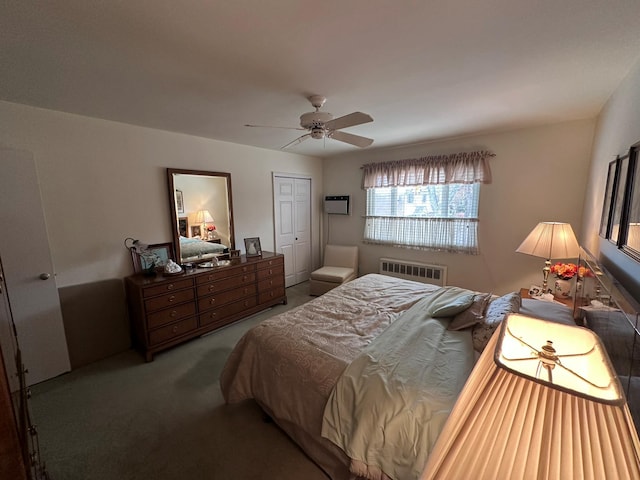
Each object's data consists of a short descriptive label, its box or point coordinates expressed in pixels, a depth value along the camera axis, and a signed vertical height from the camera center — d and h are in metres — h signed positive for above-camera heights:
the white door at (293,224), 4.37 -0.30
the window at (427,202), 3.46 +0.06
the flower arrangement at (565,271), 2.35 -0.63
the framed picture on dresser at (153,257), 2.79 -0.52
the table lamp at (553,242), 2.27 -0.36
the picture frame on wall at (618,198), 1.48 +0.02
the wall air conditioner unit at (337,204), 4.66 +0.05
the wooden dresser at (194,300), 2.53 -1.02
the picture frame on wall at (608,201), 1.72 +0.01
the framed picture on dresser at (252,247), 3.69 -0.55
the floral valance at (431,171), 3.33 +0.50
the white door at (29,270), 2.04 -0.48
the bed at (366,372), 1.18 -0.90
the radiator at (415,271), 3.76 -1.01
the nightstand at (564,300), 2.25 -0.89
